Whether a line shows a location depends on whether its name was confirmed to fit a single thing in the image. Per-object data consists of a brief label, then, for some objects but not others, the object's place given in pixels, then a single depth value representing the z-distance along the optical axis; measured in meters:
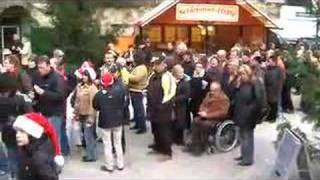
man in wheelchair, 8.45
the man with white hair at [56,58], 8.33
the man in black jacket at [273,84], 10.48
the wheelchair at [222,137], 8.51
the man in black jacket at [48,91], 7.68
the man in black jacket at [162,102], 8.38
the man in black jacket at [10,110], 6.70
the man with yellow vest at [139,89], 9.62
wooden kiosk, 19.54
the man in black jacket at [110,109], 7.77
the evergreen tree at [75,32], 9.93
